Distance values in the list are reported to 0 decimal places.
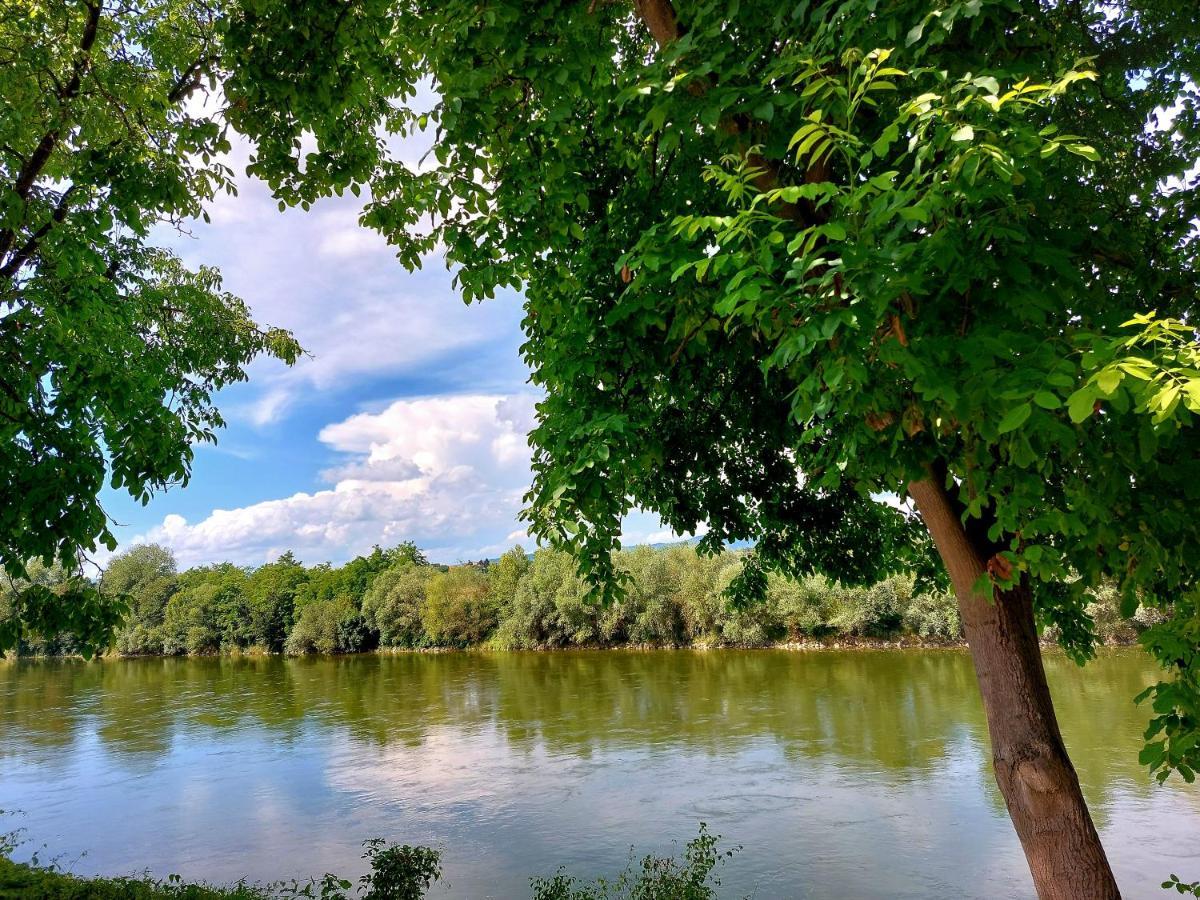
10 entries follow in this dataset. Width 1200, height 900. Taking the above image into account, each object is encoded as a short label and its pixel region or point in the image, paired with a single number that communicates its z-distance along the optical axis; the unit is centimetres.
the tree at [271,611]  6166
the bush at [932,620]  3256
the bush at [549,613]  4378
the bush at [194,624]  6159
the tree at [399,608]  5419
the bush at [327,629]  5675
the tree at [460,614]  5119
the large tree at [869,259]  236
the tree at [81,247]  453
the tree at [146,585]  6322
